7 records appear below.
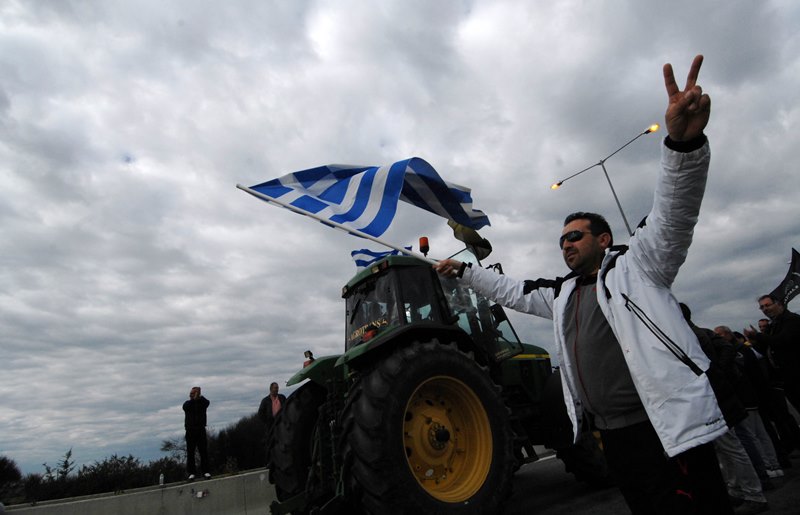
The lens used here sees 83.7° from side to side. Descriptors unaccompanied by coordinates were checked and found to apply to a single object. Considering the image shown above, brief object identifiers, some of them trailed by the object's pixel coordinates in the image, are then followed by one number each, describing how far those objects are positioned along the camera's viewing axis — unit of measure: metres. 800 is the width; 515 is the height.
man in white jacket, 1.51
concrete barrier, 5.11
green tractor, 3.25
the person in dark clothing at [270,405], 7.38
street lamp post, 12.03
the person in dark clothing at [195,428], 6.66
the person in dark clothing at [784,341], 4.91
